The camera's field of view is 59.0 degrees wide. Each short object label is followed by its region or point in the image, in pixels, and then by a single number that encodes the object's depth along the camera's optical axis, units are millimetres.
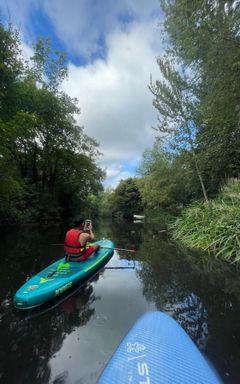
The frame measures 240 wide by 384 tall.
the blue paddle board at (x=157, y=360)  1669
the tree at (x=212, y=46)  4023
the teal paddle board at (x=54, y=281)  3227
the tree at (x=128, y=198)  32594
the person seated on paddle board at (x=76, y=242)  4582
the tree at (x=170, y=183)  11836
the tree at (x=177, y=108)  10383
